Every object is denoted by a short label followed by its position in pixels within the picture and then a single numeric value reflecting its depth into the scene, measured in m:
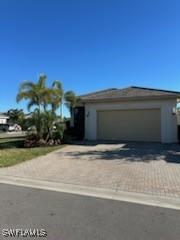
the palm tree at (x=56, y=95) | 11.71
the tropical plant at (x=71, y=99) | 13.21
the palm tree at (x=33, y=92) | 11.29
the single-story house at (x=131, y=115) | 11.81
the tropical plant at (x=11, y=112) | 42.09
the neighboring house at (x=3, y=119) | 43.01
